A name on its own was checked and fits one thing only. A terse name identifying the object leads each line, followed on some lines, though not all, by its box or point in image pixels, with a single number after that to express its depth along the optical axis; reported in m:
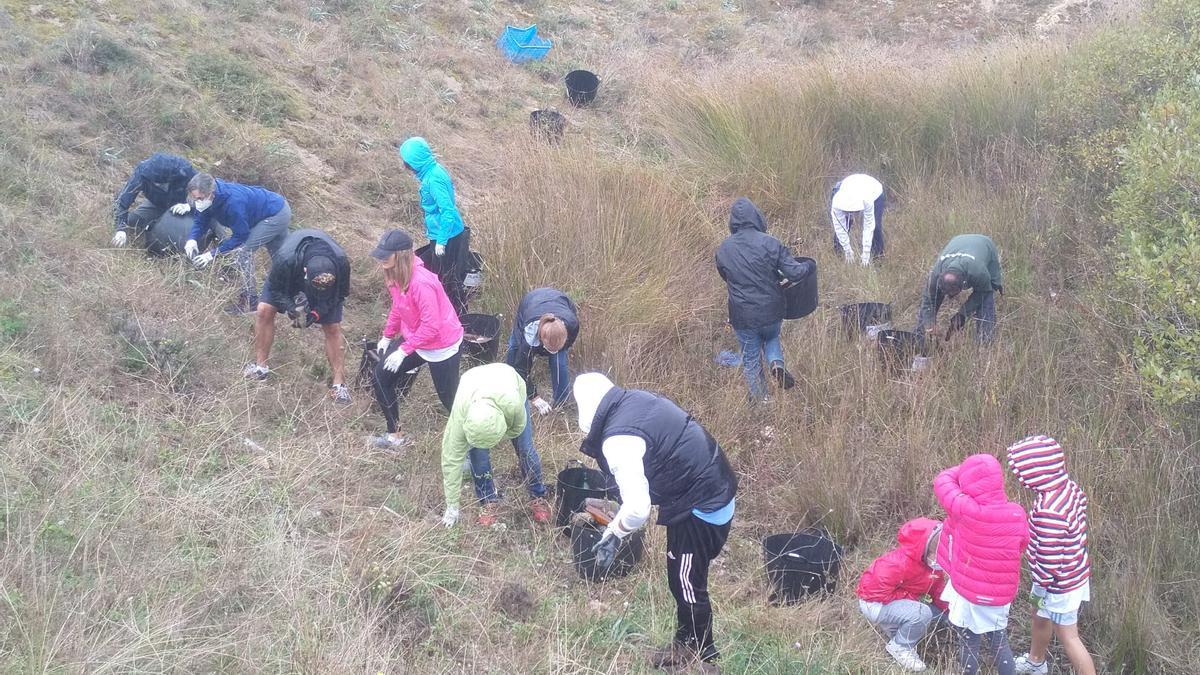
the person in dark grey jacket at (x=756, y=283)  6.63
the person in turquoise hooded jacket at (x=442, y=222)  7.25
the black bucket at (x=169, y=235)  7.04
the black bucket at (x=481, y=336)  6.88
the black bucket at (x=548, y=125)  10.01
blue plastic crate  14.05
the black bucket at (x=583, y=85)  13.22
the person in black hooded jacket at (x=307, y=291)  6.15
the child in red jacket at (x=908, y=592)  4.61
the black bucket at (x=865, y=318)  7.23
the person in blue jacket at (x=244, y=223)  6.95
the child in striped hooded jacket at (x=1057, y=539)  4.34
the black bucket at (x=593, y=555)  4.93
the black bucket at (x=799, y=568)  4.98
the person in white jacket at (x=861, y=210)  8.57
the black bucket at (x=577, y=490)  5.38
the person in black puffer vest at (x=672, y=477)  3.80
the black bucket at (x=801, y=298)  6.68
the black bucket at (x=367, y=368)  6.41
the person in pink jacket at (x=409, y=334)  5.60
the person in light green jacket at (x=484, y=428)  4.79
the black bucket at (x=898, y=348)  6.76
